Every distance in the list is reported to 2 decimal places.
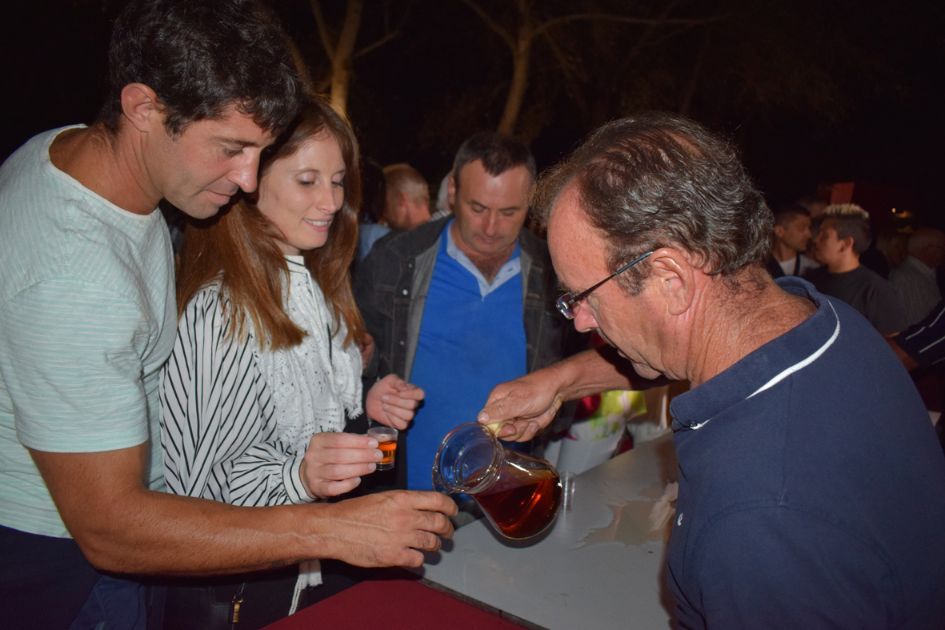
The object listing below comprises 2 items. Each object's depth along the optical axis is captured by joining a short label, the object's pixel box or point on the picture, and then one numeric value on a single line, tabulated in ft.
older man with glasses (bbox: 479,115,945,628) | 3.57
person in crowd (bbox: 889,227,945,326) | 19.13
